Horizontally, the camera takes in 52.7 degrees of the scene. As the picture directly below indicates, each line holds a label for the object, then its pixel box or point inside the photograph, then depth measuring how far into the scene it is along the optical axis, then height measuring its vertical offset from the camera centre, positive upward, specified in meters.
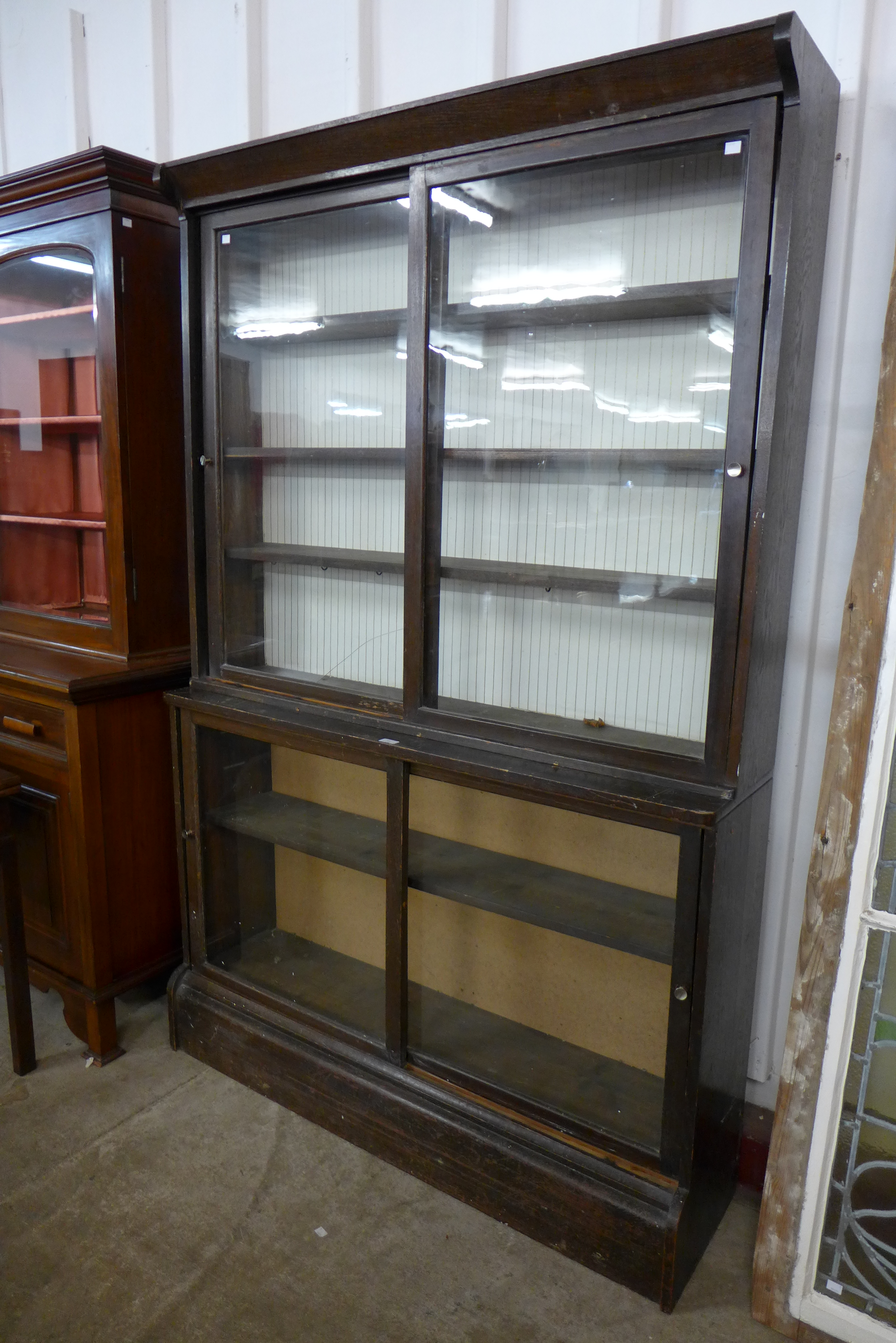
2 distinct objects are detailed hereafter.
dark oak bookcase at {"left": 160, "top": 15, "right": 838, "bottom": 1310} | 1.46 -0.24
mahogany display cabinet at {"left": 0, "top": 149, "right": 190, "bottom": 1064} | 2.11 -0.32
